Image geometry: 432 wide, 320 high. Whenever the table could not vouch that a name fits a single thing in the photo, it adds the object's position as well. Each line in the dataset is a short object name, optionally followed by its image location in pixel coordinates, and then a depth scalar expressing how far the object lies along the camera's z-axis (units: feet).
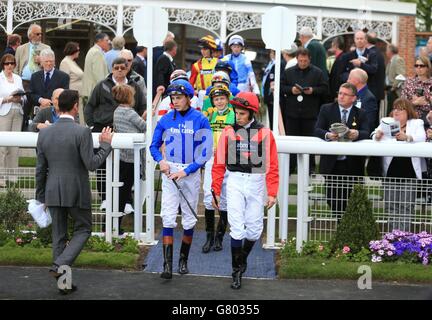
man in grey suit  26.73
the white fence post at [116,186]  31.99
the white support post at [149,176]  33.01
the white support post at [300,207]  31.42
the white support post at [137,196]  32.27
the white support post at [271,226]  32.81
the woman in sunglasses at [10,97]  41.68
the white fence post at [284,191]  32.35
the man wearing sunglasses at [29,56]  45.70
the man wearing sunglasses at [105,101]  36.22
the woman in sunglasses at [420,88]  38.01
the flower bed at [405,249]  30.22
